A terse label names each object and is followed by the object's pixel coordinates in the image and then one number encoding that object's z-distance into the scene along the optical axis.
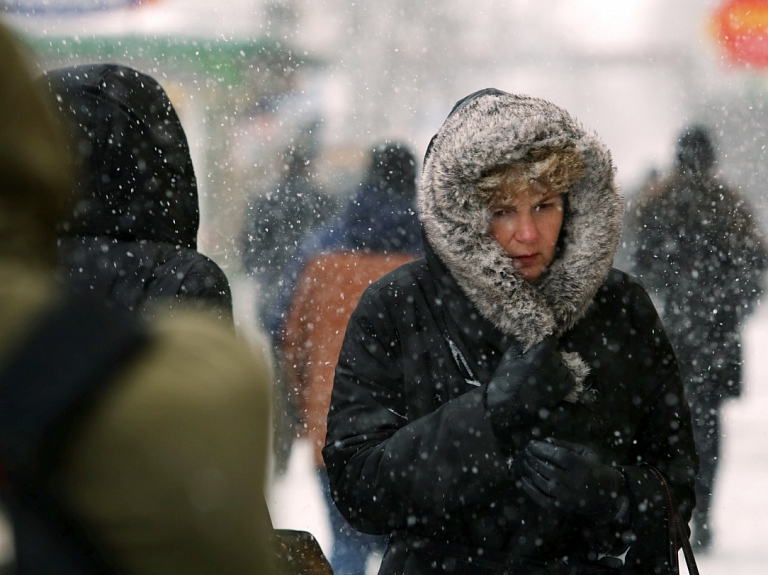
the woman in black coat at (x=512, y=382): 9.09
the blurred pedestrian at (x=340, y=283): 10.76
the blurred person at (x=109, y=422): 4.21
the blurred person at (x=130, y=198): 8.98
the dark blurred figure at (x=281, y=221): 11.46
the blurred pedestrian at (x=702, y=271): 10.85
